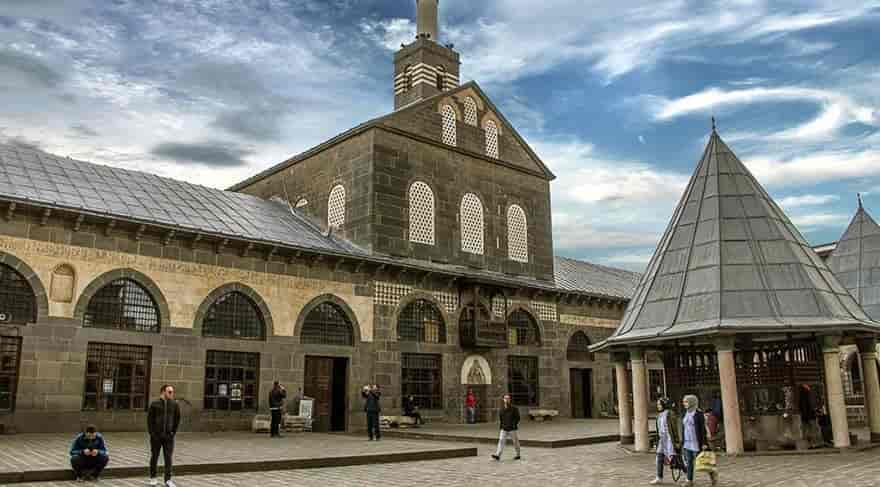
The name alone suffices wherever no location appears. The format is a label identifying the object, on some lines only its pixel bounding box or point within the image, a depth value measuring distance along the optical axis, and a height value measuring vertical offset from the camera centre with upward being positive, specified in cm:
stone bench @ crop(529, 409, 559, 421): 2866 -94
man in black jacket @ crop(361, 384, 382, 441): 1977 -51
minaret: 3288 +1435
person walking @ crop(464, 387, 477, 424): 2644 -55
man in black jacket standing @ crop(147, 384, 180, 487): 1107 -46
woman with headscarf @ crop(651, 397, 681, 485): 1197 -78
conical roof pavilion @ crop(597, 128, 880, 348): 1491 +238
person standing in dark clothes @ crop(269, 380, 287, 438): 1981 -37
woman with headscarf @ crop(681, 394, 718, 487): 1162 -70
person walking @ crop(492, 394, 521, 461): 1558 -66
